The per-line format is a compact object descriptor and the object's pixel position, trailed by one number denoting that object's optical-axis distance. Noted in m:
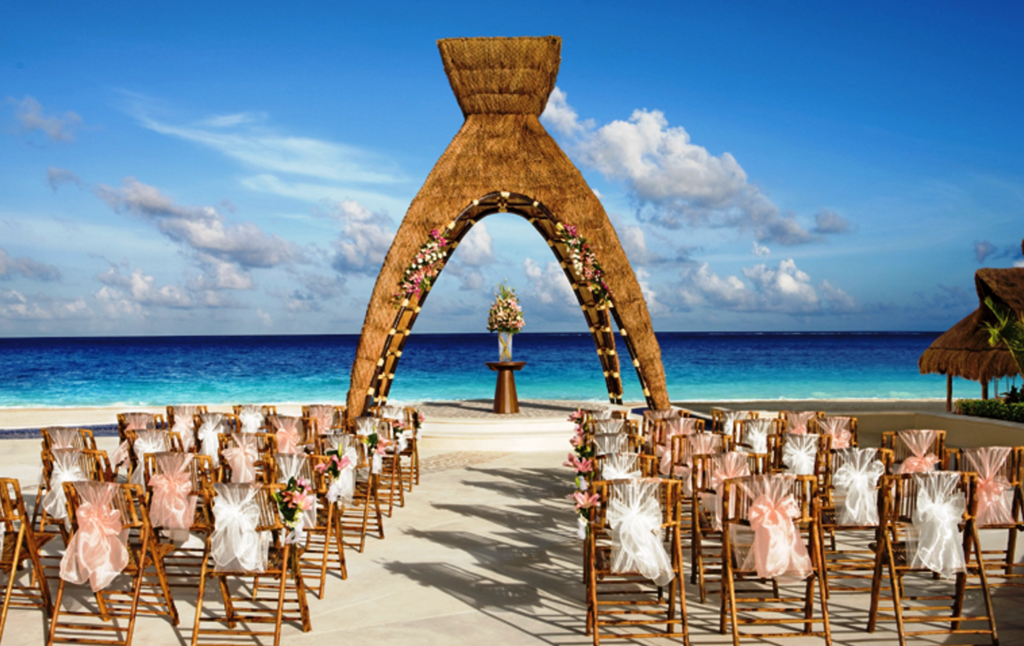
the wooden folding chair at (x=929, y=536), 3.82
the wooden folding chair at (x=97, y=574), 3.70
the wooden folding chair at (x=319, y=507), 4.75
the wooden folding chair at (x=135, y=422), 7.06
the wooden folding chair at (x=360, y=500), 5.70
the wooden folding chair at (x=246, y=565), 3.74
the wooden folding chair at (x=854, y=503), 4.86
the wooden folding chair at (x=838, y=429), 7.10
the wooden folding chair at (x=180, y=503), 4.70
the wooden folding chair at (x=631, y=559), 3.75
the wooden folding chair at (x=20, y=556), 3.93
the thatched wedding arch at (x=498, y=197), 10.55
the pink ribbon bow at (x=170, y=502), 4.71
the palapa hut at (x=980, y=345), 10.86
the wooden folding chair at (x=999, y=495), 4.36
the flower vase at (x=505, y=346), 11.89
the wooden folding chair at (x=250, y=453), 5.13
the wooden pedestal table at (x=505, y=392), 12.20
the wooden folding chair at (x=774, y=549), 3.72
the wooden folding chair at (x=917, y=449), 5.64
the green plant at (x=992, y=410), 9.66
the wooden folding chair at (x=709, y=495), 4.53
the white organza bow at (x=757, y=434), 7.04
